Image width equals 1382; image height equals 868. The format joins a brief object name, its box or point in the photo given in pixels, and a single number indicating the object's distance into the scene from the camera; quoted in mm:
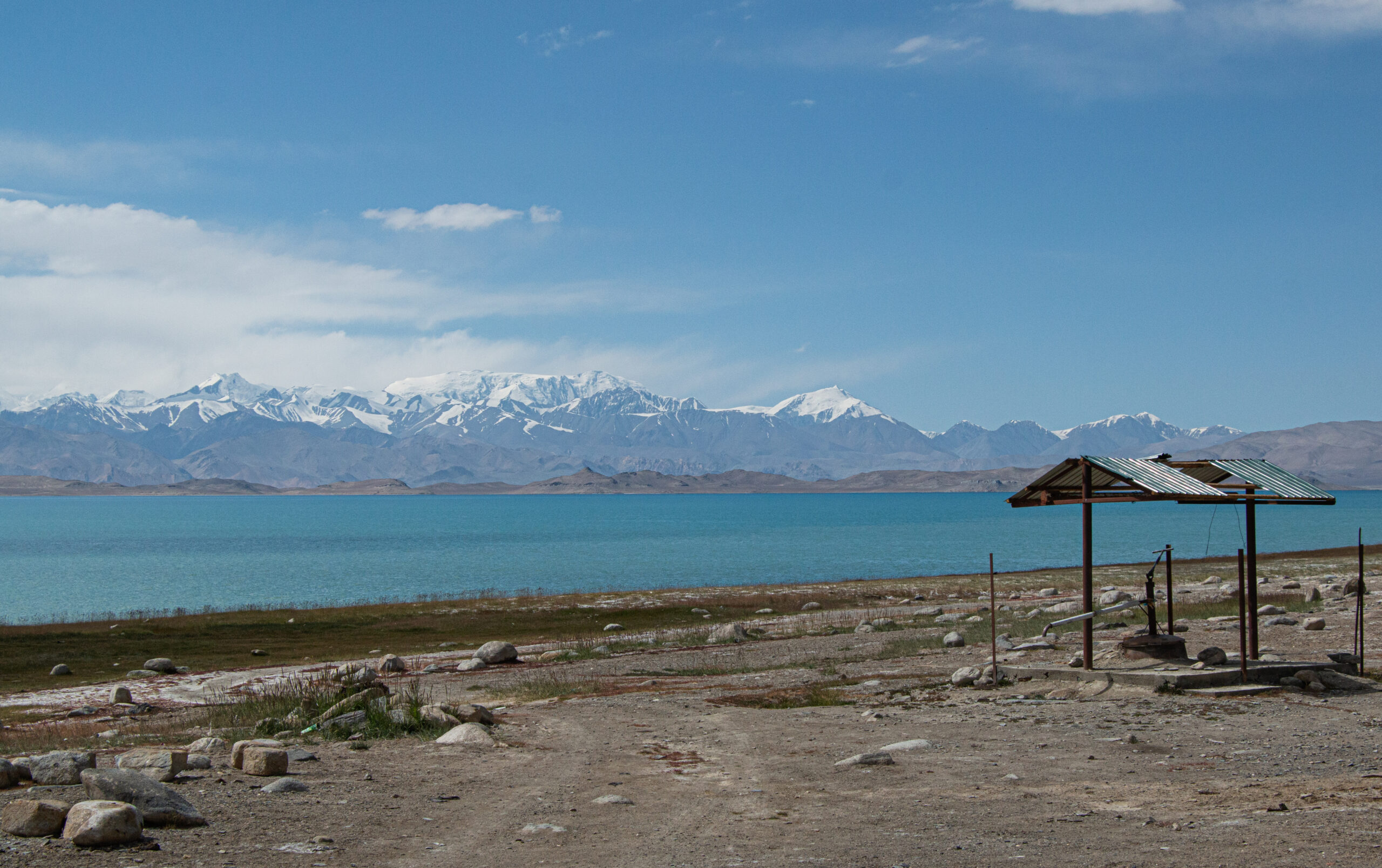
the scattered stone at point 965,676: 19734
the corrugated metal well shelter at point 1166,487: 18203
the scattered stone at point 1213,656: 18594
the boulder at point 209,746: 14023
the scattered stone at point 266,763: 12148
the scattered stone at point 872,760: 13100
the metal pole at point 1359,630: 18500
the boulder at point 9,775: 11016
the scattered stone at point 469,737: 14953
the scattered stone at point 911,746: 14008
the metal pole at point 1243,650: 16877
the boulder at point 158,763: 11812
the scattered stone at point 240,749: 12555
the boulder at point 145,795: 9719
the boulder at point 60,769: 11133
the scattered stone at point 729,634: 32844
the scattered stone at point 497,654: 28578
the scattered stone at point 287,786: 11508
